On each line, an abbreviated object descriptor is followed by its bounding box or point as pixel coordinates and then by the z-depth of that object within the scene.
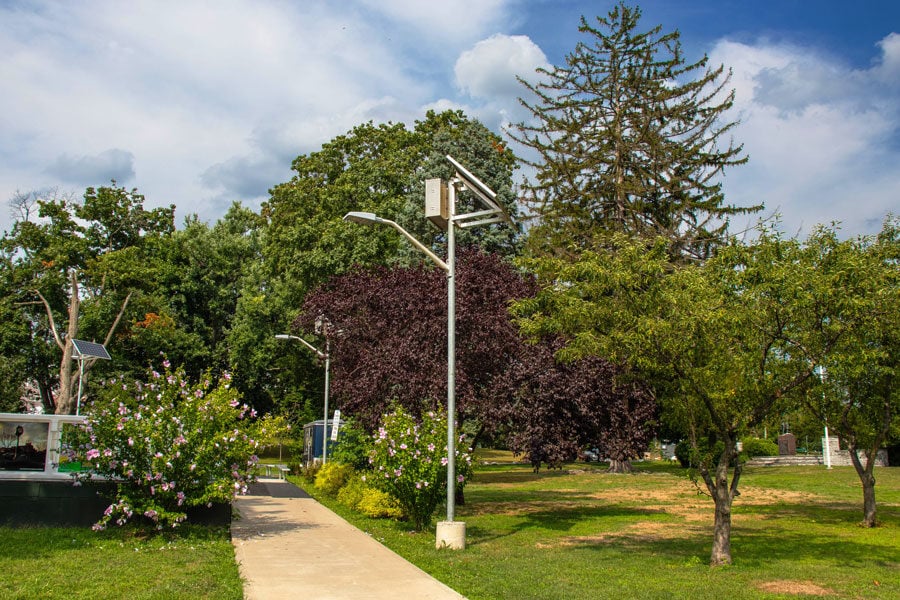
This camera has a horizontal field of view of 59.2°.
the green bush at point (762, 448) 46.31
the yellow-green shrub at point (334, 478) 22.67
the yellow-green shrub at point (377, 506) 17.12
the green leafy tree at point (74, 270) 38.03
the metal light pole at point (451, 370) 13.32
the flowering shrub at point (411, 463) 14.35
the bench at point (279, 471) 32.66
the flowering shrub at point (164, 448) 12.73
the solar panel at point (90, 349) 19.84
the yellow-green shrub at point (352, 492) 19.34
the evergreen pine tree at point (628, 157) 36.22
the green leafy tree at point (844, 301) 10.41
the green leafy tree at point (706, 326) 10.86
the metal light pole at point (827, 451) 36.84
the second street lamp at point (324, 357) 28.56
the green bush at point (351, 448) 22.59
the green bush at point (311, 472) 29.60
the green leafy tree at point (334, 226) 35.25
